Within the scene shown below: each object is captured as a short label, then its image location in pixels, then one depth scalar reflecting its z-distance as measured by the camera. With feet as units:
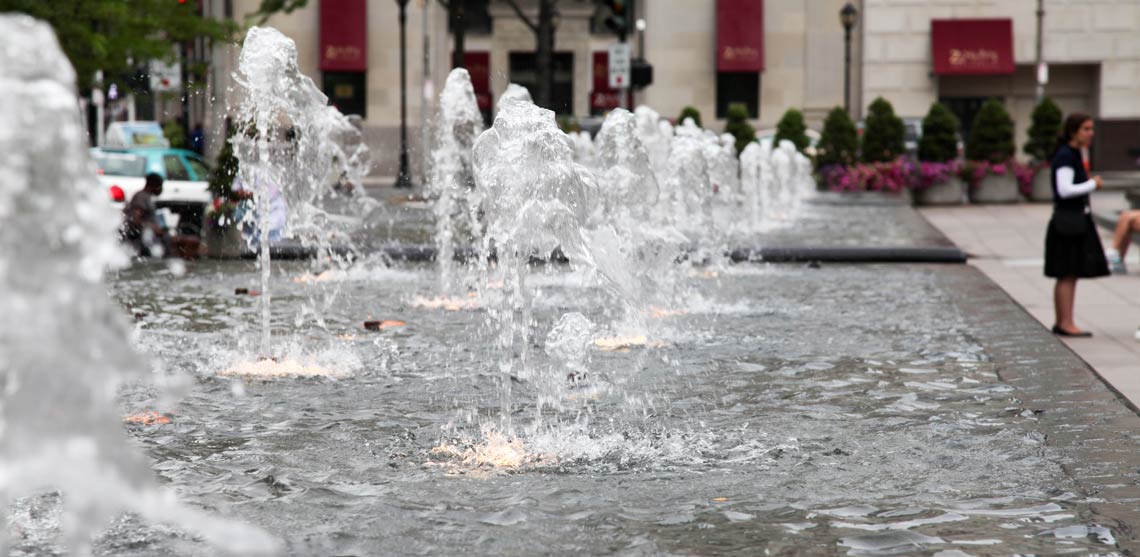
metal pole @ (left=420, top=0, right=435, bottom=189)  137.28
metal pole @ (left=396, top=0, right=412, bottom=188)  123.95
